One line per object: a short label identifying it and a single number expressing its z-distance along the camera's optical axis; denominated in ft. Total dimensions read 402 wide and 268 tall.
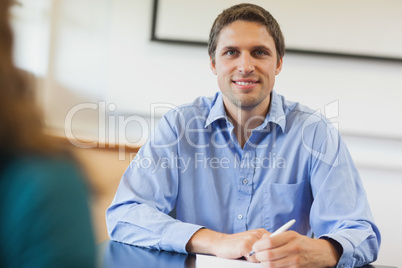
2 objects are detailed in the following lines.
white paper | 3.07
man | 3.63
